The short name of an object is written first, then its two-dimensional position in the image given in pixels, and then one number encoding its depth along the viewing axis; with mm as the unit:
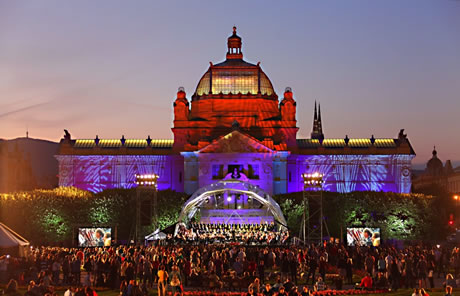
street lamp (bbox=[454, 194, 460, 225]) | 118500
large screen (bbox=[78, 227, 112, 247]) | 76250
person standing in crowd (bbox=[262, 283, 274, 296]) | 32912
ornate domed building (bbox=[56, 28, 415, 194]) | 119000
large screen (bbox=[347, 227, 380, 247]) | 75750
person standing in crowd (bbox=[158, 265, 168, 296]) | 39000
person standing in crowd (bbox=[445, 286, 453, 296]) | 31062
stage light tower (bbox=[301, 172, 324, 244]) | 84250
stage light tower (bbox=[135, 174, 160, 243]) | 80938
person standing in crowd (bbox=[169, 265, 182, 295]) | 39875
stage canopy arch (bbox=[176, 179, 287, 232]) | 93812
